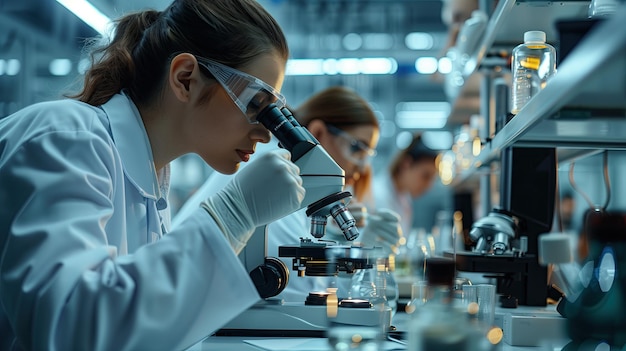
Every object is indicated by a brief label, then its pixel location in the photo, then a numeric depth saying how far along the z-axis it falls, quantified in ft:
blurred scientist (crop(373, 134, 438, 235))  19.36
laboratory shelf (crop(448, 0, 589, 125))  6.50
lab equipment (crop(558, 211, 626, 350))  4.07
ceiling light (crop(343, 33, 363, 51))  22.58
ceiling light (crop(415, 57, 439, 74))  23.31
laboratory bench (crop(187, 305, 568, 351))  4.70
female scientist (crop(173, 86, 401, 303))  10.03
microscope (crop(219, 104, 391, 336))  5.23
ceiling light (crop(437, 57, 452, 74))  15.22
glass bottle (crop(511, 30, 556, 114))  6.23
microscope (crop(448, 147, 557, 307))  6.68
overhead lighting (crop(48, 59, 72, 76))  10.41
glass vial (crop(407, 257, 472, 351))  3.03
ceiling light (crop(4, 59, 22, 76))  9.23
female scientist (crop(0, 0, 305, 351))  3.78
